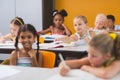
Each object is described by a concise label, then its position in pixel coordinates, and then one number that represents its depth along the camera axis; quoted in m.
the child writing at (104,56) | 1.46
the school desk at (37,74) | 1.48
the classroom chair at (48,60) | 2.39
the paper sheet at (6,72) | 1.64
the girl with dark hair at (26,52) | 2.42
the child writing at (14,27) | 3.68
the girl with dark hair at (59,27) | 4.96
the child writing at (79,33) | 3.43
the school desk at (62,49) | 2.75
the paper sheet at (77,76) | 1.44
